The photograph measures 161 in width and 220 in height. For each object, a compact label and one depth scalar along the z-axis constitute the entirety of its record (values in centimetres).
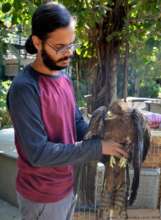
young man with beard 148
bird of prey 165
